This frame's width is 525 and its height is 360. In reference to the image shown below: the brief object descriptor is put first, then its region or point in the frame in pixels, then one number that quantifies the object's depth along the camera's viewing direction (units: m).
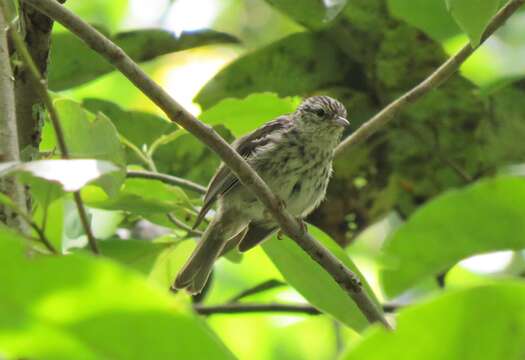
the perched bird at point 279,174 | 9.17
